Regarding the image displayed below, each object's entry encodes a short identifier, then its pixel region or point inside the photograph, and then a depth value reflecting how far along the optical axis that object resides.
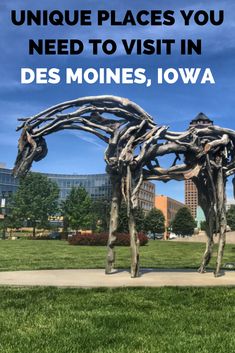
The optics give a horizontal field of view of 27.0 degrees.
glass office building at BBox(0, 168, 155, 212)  130.00
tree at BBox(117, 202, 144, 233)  47.06
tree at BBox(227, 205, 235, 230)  99.84
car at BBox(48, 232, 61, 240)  58.42
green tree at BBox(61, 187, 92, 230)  59.84
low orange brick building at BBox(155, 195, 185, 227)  154.00
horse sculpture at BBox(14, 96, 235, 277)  12.07
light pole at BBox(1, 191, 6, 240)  58.45
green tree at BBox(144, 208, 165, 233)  88.62
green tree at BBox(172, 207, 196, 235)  100.56
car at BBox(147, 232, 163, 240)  100.06
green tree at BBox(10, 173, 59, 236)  65.56
